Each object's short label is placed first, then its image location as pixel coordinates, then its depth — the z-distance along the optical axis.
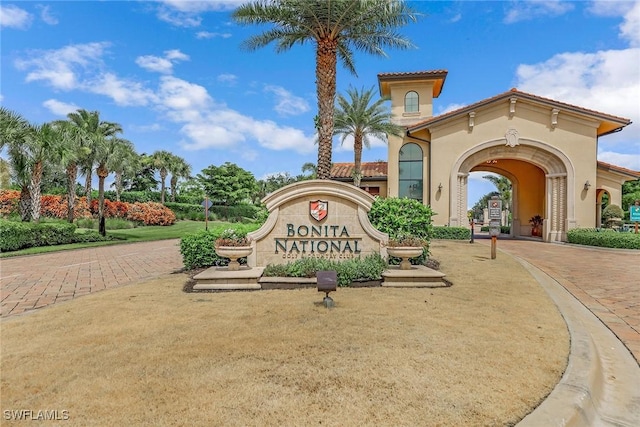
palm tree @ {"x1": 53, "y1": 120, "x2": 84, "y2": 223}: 21.45
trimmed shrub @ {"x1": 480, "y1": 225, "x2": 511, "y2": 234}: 30.16
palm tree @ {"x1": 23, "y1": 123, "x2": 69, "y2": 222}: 20.05
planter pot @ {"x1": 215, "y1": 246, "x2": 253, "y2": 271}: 8.62
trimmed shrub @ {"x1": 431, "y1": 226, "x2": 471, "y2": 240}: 21.77
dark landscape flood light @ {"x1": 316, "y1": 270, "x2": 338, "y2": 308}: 6.06
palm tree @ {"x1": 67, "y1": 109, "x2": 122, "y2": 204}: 22.85
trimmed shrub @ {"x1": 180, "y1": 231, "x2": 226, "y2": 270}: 10.09
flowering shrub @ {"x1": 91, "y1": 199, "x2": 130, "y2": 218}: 35.12
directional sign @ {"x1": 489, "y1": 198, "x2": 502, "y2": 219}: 20.34
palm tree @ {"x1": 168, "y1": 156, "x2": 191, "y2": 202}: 55.34
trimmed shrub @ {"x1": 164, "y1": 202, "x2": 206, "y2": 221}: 47.00
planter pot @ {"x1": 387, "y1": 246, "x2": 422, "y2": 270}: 8.77
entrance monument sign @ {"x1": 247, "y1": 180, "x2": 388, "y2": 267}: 9.36
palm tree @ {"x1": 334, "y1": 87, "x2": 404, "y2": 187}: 23.56
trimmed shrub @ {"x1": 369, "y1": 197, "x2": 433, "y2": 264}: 10.23
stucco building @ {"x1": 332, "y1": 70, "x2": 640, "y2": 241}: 20.95
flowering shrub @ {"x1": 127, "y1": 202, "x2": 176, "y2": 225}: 37.28
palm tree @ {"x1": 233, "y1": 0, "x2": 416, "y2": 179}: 11.55
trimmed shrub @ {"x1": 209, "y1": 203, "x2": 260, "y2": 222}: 49.94
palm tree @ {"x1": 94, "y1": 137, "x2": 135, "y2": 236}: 23.28
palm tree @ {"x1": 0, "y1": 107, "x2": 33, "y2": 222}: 18.56
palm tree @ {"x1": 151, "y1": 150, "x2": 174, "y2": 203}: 53.69
